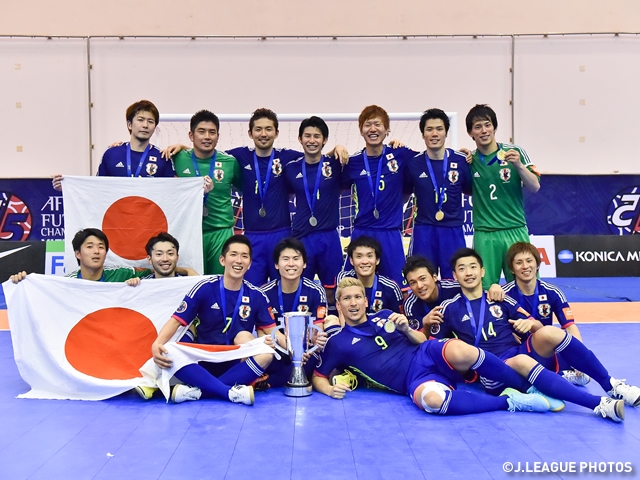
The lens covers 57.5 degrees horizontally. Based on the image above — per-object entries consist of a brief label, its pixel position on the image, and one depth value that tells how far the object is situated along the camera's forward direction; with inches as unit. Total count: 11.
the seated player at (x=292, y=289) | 183.8
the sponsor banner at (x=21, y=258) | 397.4
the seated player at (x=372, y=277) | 188.1
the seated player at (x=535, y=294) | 178.7
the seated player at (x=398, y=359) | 152.6
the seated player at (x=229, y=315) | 168.6
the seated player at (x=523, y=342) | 148.5
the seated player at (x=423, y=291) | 185.0
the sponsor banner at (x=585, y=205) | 442.6
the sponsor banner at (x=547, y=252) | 421.7
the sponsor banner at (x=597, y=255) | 422.6
